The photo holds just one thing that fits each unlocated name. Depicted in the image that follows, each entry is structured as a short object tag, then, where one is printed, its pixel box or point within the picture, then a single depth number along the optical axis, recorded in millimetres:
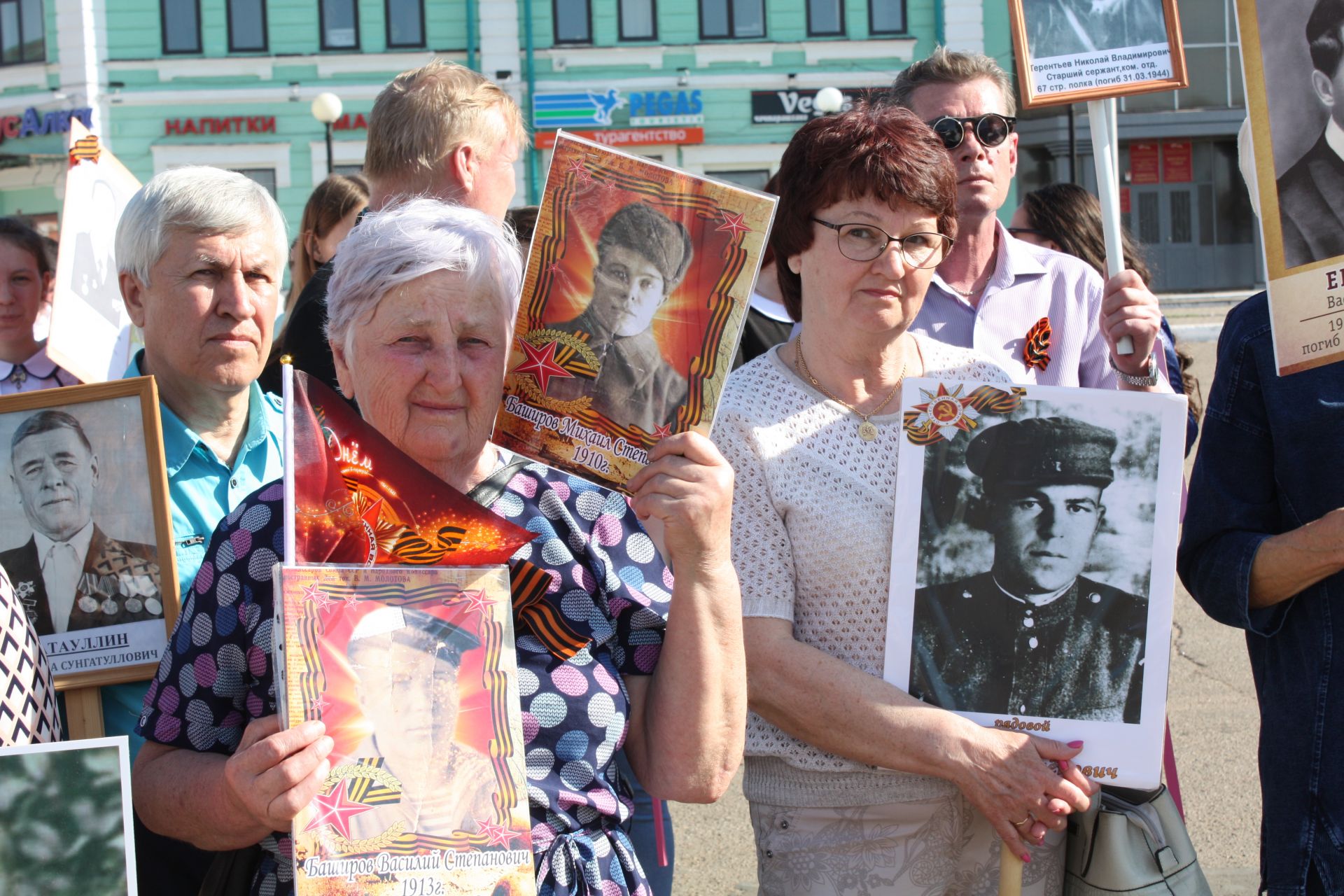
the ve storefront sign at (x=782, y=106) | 24141
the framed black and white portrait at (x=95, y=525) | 2268
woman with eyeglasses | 2367
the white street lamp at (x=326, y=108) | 15273
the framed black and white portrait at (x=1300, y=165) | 1941
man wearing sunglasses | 3064
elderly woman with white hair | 1899
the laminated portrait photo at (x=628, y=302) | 1903
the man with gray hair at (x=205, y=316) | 2594
